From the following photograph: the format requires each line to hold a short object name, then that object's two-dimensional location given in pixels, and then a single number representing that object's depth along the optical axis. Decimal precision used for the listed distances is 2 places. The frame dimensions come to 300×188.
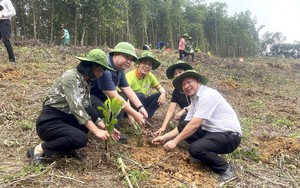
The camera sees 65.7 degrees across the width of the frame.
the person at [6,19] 4.38
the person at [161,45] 17.76
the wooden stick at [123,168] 1.96
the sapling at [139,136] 2.63
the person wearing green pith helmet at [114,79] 2.56
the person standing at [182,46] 10.71
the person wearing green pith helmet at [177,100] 3.08
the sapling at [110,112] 2.11
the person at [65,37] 11.47
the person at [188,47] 11.19
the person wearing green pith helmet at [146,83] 3.24
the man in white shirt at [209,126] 2.37
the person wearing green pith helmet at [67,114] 2.05
